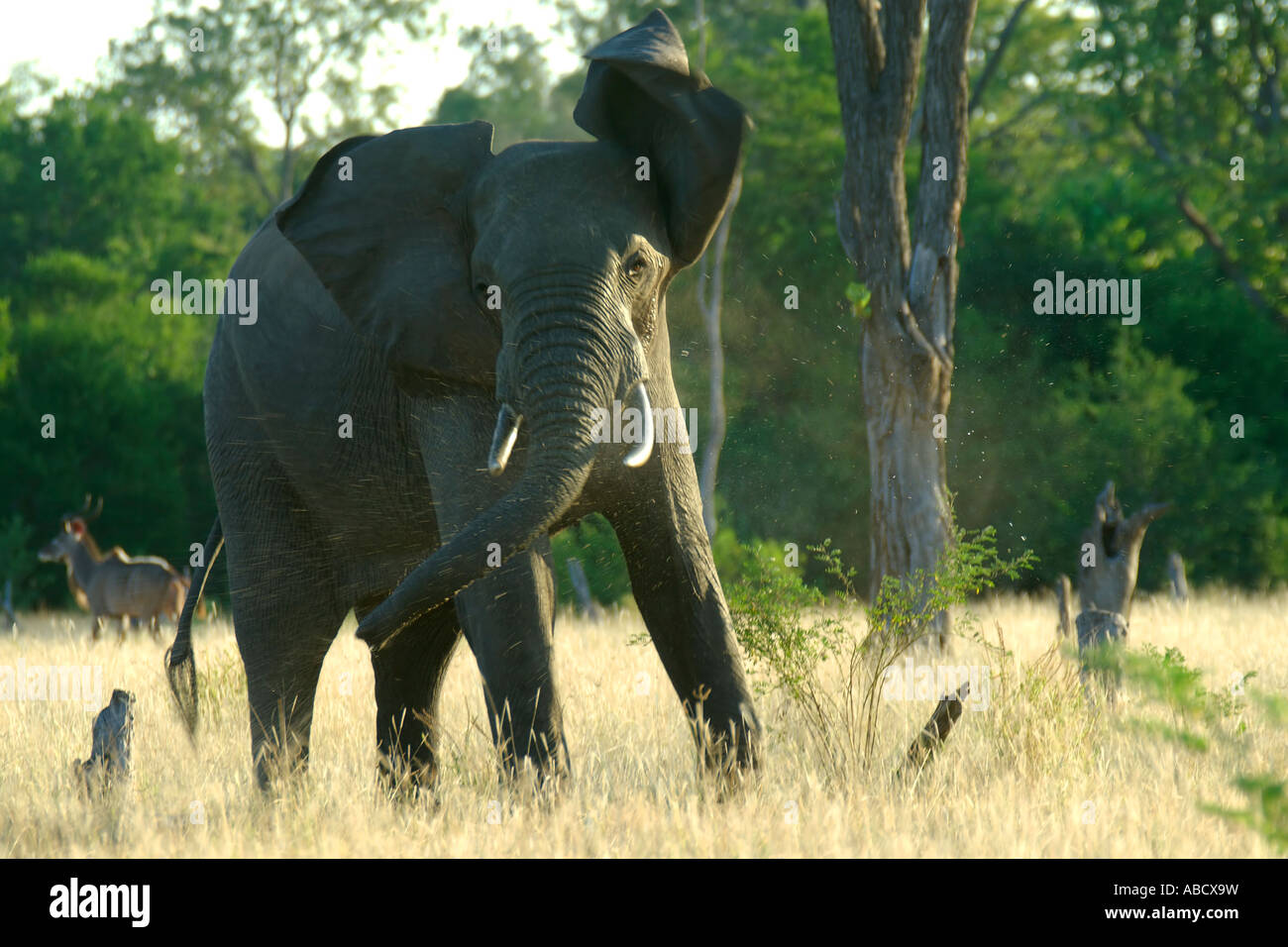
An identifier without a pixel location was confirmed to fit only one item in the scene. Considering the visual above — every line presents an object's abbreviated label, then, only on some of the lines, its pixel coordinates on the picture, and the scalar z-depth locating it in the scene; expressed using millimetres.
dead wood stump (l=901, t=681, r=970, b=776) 11367
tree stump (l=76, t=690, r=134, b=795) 11320
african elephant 9086
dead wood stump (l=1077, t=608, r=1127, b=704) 14805
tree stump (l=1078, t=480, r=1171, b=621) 17750
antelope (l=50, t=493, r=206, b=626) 32759
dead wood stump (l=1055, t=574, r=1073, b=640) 22578
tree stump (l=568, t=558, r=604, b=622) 31230
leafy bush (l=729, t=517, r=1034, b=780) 12344
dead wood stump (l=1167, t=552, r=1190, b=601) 32094
